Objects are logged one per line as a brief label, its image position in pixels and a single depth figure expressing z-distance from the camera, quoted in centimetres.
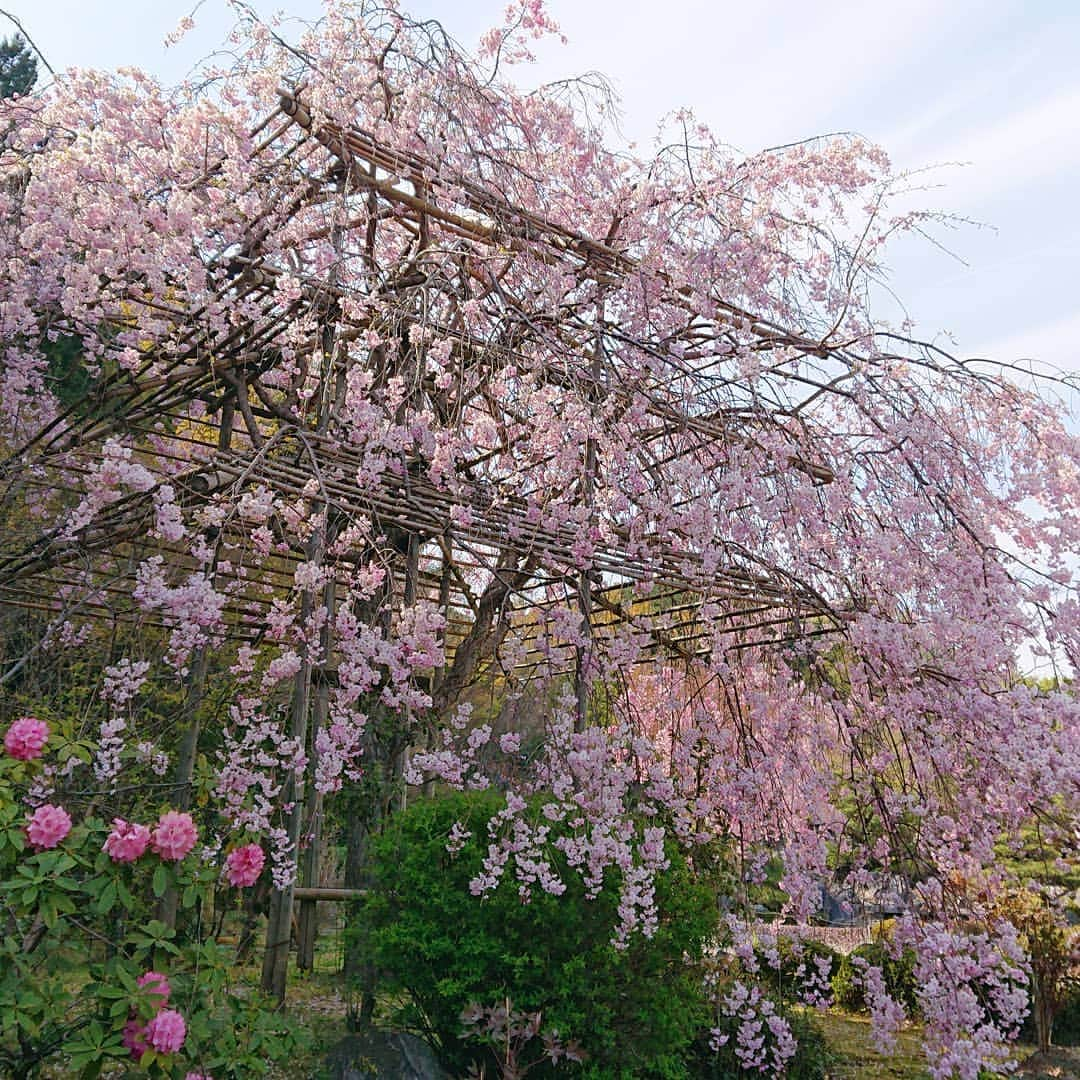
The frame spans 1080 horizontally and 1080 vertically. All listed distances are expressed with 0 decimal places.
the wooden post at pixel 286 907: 391
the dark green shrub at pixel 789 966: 546
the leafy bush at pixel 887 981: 568
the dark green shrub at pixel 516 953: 320
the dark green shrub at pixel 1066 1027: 615
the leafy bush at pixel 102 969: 230
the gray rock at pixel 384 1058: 322
